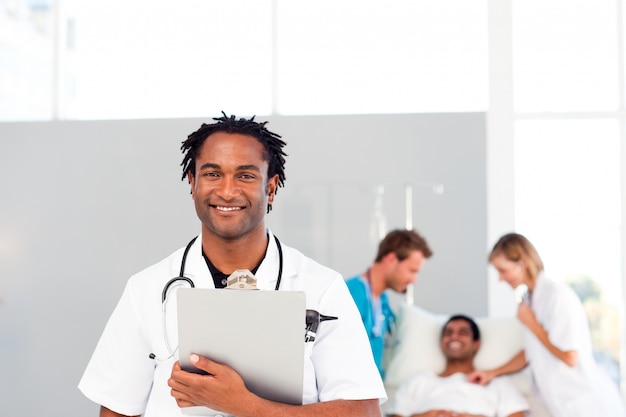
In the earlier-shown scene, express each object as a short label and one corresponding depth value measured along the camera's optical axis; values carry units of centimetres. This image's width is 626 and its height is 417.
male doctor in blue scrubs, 333
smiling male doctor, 144
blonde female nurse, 338
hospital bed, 379
